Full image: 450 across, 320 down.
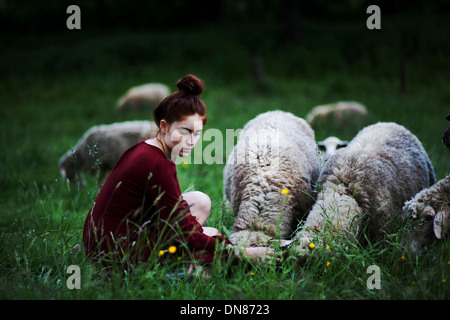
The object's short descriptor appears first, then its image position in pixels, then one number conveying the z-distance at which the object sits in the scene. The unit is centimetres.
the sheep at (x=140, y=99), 1147
